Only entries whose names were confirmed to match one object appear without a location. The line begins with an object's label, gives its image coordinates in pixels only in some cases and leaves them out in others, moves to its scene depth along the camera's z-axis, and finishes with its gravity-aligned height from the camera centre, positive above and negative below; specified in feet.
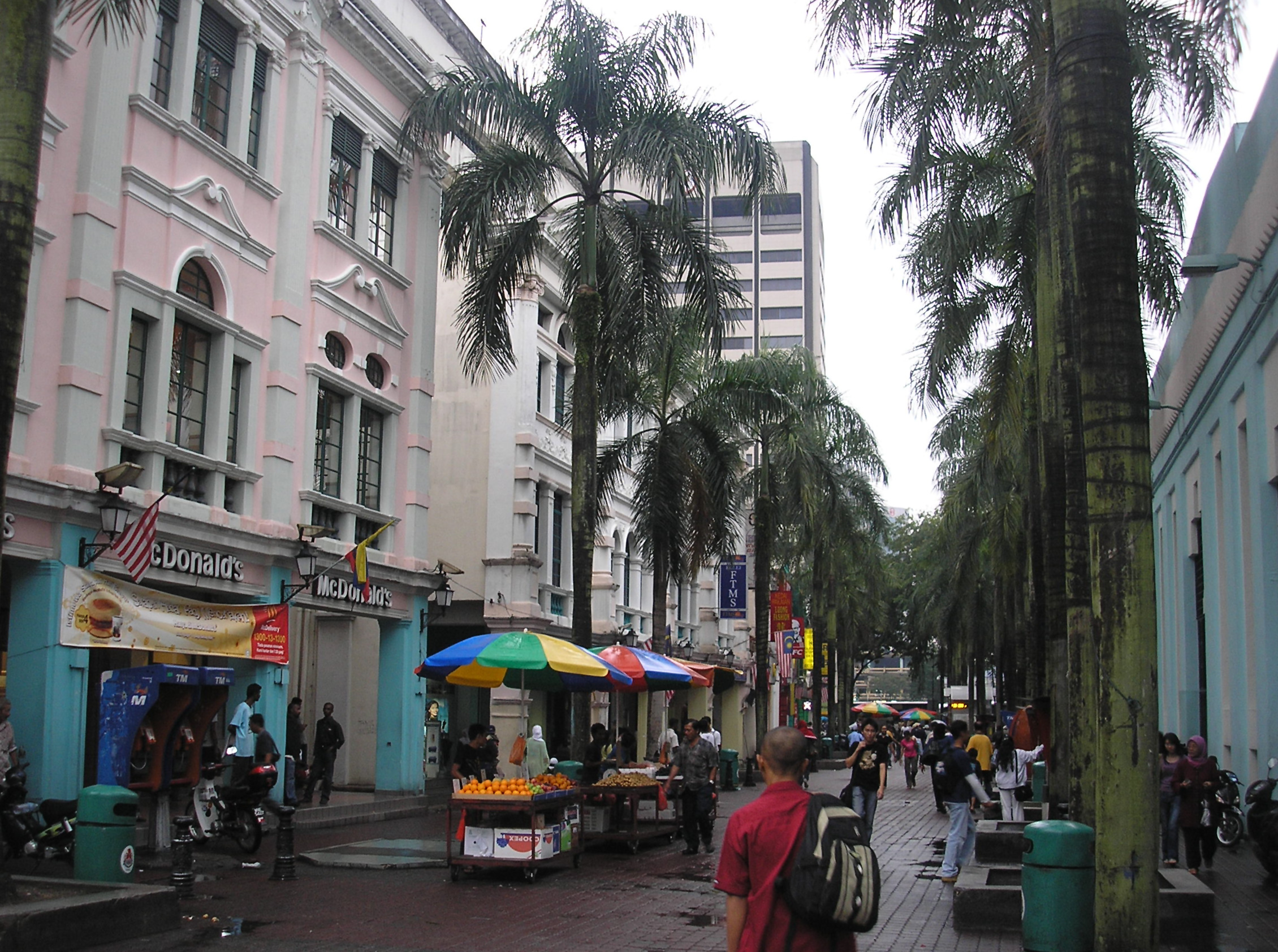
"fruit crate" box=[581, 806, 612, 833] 55.47 -7.35
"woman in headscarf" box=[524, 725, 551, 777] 72.02 -5.95
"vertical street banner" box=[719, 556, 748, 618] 124.98 +7.27
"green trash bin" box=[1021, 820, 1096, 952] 27.43 -4.97
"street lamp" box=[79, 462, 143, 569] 49.21 +5.43
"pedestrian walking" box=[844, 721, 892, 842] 47.34 -4.14
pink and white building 49.26 +15.30
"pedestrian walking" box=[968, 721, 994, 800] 69.26 -4.70
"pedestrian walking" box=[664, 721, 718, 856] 54.29 -5.45
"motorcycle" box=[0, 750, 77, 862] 40.24 -5.96
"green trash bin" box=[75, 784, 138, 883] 34.06 -5.24
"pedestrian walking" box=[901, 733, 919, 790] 119.24 -9.94
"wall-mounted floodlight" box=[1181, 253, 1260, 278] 55.31 +18.15
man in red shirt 15.20 -2.56
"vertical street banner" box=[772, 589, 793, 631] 136.15 +5.58
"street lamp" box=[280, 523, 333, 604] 62.80 +4.50
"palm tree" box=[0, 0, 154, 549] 28.40 +11.41
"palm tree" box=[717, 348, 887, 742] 103.19 +20.12
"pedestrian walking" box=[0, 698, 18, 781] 44.19 -3.53
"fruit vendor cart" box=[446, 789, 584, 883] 45.09 -6.60
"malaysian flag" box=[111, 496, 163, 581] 49.42 +4.07
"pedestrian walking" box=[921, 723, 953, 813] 79.77 -5.75
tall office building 325.42 +105.79
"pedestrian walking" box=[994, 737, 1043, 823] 59.72 -5.60
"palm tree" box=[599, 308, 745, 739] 87.20 +14.08
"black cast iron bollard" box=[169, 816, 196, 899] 38.75 -6.90
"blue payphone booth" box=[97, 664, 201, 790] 46.01 -2.81
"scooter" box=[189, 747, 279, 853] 49.01 -6.36
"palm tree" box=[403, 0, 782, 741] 65.31 +25.61
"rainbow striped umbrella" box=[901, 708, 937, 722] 248.32 -11.20
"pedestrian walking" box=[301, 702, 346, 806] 69.77 -5.60
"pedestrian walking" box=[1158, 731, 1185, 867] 47.21 -5.34
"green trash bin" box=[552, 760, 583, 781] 58.95 -5.41
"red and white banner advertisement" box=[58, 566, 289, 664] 48.83 +1.07
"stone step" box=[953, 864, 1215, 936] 33.94 -6.77
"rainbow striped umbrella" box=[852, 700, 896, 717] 191.18 -7.69
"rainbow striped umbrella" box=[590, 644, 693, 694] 57.88 -0.53
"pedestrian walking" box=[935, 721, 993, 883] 44.60 -4.90
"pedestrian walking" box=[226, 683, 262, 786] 56.70 -4.26
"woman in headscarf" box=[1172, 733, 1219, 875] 46.83 -4.54
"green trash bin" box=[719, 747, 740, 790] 102.01 -9.14
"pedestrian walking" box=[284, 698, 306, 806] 69.46 -4.86
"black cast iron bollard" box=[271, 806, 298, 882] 43.91 -7.24
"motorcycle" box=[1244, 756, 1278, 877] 44.47 -5.83
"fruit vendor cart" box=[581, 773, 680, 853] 54.75 -6.88
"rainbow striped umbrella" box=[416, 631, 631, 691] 49.14 -0.29
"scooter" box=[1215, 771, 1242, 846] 58.59 -6.90
